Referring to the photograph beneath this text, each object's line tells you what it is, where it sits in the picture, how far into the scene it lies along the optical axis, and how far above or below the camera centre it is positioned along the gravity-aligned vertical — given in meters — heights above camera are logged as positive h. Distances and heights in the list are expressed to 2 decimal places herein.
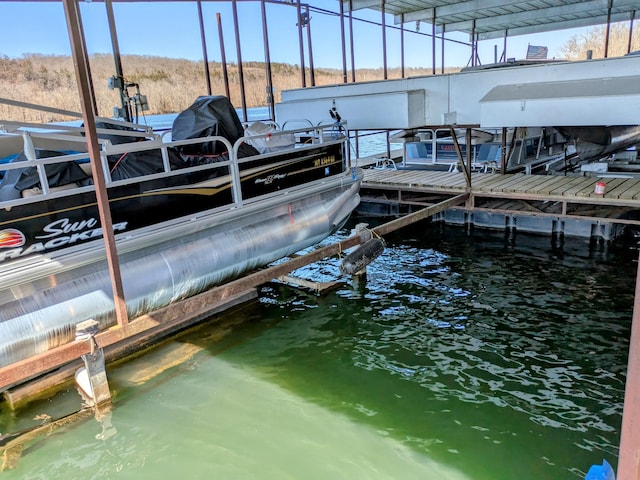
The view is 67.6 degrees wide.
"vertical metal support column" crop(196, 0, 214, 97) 9.32 +1.52
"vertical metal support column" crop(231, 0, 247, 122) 9.80 +1.57
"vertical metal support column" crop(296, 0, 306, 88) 11.63 +1.75
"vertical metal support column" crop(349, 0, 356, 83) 13.16 +1.87
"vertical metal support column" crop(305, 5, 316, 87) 12.04 +1.42
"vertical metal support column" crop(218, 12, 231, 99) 9.72 +1.23
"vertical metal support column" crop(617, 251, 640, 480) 1.81 -1.18
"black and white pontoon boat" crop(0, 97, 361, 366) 3.98 -0.94
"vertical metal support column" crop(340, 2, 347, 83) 12.92 +1.79
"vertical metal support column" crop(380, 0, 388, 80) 13.05 +1.94
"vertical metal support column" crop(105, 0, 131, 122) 7.57 +1.09
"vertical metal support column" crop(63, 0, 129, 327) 3.25 -0.23
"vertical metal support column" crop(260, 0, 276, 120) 10.54 +1.30
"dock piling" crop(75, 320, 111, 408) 3.89 -2.12
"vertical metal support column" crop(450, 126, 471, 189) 8.52 -1.13
